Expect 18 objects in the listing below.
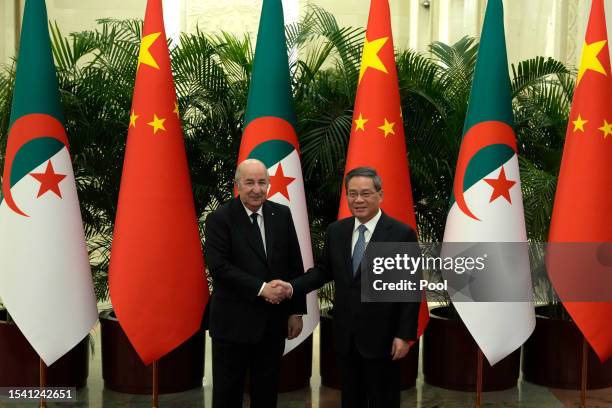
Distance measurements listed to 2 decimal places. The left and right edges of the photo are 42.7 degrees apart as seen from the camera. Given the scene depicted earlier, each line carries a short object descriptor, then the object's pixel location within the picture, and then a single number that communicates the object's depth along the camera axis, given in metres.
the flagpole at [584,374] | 4.80
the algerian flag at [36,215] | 4.44
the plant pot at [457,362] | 5.22
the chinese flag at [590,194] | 4.61
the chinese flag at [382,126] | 4.70
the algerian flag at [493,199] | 4.63
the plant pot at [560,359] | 5.30
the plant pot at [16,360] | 4.85
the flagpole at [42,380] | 4.59
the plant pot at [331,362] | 5.28
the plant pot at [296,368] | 5.22
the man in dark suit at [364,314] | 3.43
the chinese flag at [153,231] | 4.50
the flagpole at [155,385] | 4.66
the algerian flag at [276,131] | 4.67
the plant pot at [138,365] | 5.06
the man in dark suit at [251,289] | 3.62
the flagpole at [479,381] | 4.75
